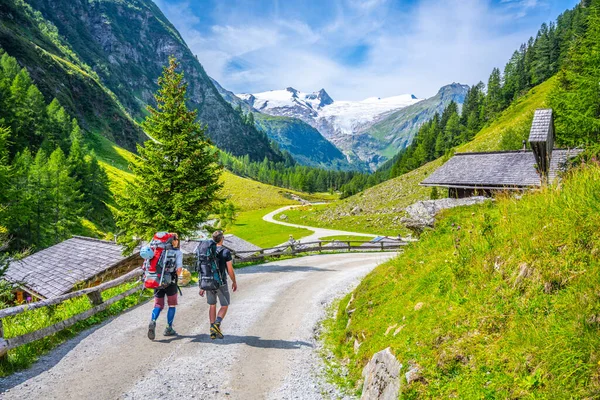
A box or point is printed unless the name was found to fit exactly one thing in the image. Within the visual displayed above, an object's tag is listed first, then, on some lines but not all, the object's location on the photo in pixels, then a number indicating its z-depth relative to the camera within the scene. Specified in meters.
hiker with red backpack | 8.70
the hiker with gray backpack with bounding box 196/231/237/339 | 8.69
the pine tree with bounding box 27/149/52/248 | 46.88
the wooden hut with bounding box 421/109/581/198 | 23.38
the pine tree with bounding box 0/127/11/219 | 22.44
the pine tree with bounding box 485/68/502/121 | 102.43
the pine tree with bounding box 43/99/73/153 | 75.97
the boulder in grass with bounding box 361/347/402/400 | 5.28
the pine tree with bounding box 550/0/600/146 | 19.78
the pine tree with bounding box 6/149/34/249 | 39.34
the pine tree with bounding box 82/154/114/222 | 70.44
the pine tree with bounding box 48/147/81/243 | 49.62
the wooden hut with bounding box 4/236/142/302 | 18.88
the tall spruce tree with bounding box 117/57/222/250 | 18.22
